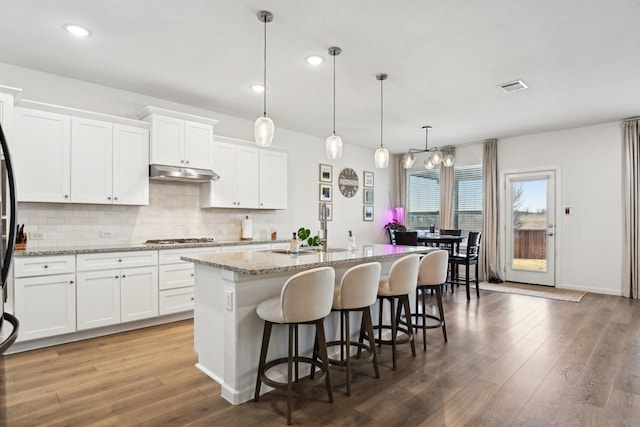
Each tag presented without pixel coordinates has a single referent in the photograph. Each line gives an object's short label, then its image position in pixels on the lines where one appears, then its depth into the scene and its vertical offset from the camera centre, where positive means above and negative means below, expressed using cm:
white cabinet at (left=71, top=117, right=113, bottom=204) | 380 +56
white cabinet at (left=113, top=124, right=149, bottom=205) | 408 +56
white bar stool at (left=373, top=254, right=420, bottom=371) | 302 -61
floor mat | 561 -124
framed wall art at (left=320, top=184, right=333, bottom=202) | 682 +43
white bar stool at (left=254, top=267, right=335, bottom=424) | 223 -62
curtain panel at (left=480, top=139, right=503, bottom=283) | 686 -7
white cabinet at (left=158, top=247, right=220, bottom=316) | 413 -78
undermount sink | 332 -35
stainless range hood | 426 +49
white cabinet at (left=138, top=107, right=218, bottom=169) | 429 +94
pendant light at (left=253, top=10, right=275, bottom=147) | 295 +69
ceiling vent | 411 +150
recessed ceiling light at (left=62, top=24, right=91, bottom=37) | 294 +151
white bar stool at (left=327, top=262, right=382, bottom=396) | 259 -60
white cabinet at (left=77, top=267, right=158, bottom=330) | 362 -86
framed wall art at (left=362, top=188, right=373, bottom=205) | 775 +41
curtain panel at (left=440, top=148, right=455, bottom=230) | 750 +42
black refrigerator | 120 -16
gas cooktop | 437 -34
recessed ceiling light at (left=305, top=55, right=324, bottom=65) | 349 +151
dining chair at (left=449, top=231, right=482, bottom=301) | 560 -67
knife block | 342 -29
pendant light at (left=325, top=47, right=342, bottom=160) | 335 +66
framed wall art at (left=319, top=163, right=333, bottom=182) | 682 +80
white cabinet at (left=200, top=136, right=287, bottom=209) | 499 +54
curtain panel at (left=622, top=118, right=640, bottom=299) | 549 +11
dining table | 585 -40
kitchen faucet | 350 -18
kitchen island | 244 -68
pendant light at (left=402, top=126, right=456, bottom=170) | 526 +82
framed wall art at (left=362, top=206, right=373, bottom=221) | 774 +4
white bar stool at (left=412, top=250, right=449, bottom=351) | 349 -54
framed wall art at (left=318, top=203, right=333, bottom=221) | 679 +11
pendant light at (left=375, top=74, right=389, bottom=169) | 392 +64
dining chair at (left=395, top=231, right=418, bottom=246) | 596 -39
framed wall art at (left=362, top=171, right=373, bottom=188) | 776 +76
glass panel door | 642 -22
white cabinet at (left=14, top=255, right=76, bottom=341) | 328 -76
